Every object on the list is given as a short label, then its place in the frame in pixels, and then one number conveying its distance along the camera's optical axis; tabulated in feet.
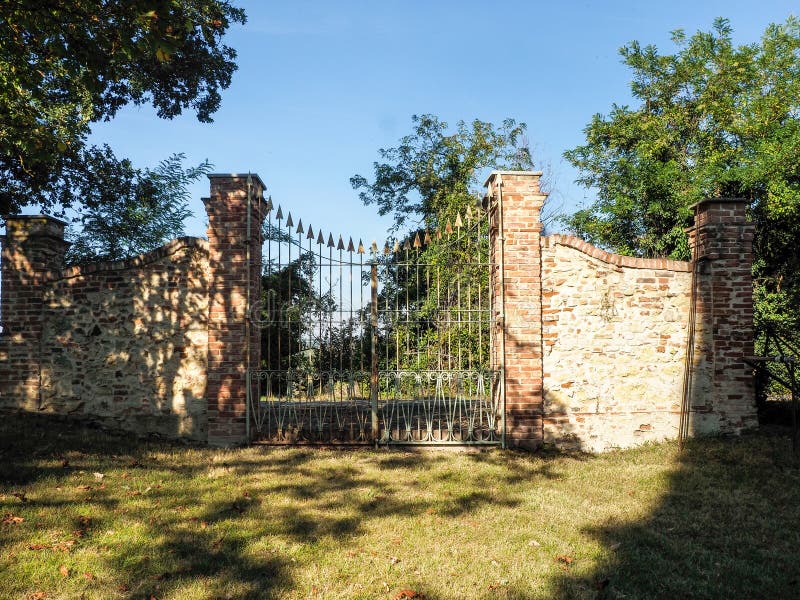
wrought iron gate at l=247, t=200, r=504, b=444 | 23.38
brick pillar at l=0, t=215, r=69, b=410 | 24.54
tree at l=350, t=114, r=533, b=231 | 68.85
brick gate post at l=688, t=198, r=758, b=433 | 23.95
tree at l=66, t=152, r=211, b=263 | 48.44
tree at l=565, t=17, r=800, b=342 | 44.62
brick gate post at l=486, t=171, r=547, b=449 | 23.45
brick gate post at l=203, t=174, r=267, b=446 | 23.71
